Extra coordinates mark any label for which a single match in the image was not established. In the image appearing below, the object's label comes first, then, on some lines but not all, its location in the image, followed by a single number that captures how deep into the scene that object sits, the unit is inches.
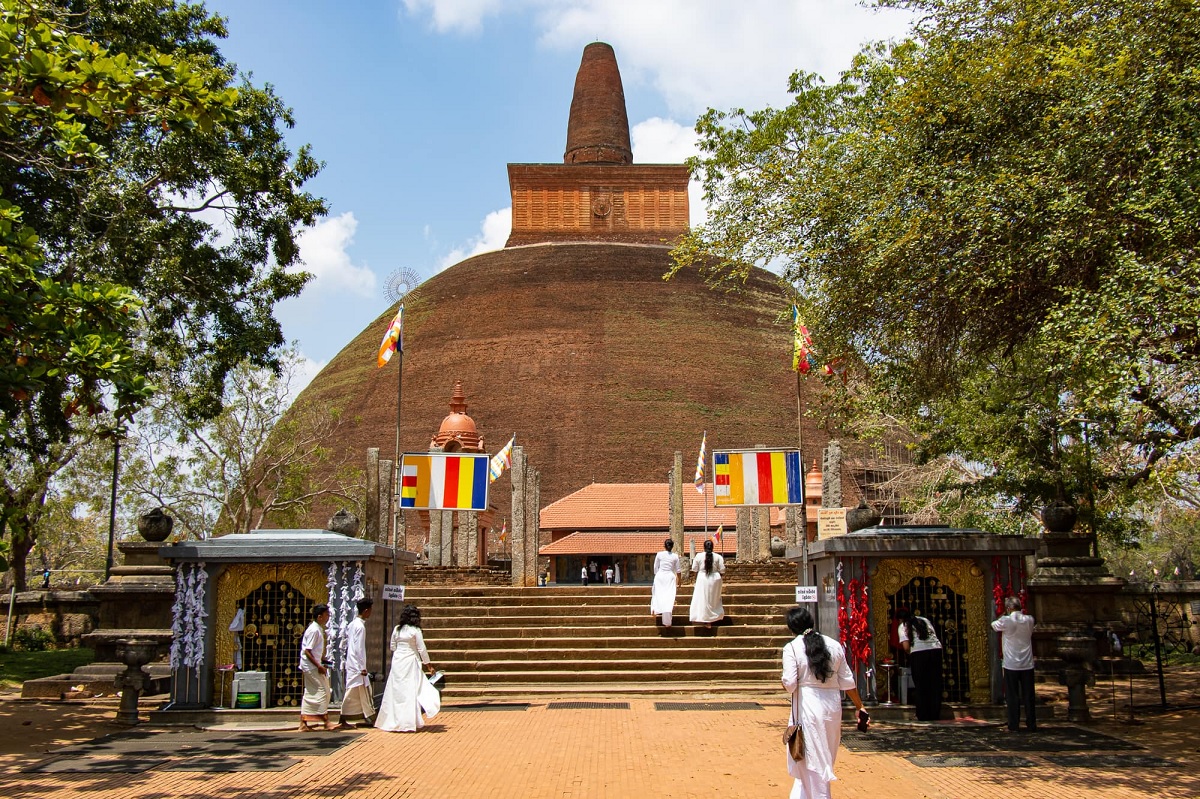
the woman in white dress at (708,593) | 549.6
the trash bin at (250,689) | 408.2
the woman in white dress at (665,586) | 552.4
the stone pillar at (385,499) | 749.3
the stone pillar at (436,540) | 839.7
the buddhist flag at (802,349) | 523.2
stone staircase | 513.7
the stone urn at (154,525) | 528.7
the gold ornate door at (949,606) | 411.5
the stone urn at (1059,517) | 537.3
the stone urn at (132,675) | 408.5
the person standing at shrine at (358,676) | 393.7
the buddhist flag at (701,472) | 852.0
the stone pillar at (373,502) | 677.9
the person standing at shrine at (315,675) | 386.6
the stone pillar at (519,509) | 706.2
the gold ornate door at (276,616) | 417.1
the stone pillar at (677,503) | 741.3
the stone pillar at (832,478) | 656.5
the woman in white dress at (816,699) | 232.4
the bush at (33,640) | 741.9
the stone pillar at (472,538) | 791.1
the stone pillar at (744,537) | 778.2
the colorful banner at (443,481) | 592.1
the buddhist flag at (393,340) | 602.9
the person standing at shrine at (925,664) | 390.3
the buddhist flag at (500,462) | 848.3
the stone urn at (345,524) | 493.7
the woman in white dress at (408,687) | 385.1
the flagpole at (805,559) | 461.7
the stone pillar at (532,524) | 703.1
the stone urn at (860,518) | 472.4
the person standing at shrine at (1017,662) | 375.2
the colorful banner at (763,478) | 595.5
